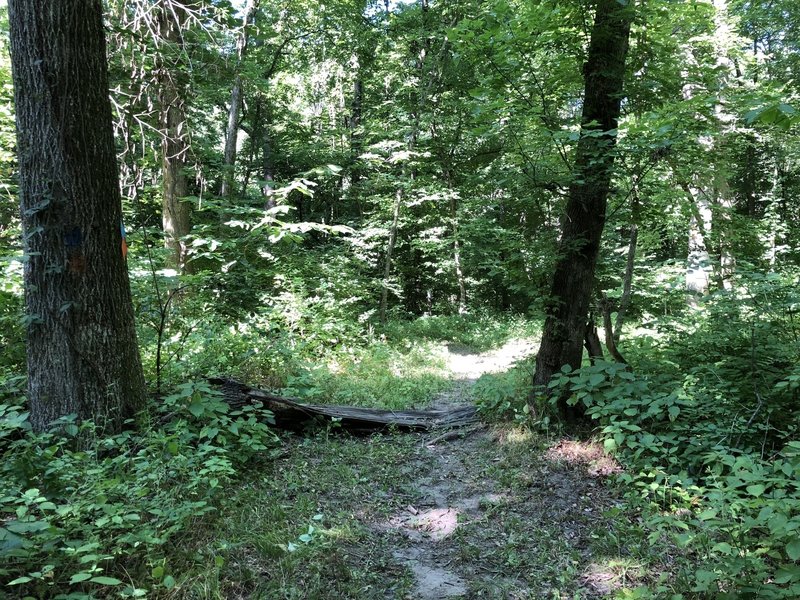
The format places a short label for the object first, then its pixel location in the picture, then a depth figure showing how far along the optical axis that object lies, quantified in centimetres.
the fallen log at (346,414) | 478
